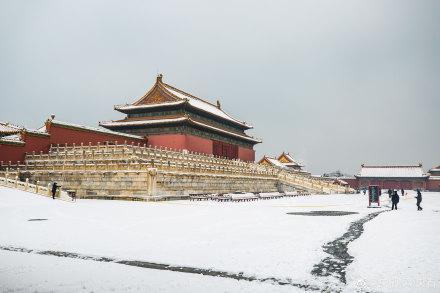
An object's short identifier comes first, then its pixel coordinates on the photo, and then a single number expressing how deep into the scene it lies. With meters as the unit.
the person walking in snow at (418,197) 18.85
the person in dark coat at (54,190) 20.61
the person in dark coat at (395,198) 19.45
